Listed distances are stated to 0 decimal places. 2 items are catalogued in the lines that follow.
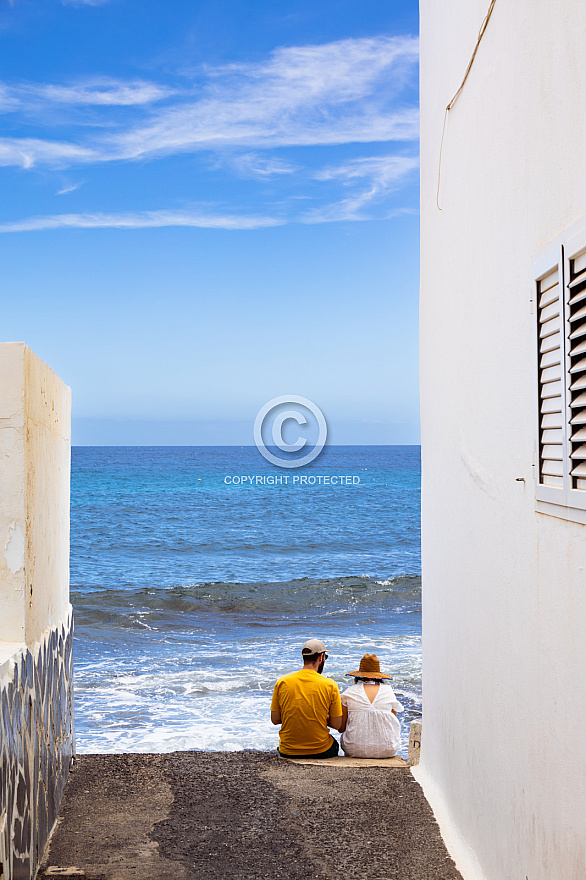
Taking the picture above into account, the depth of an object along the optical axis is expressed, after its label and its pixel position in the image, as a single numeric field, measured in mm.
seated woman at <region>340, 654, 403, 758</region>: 5465
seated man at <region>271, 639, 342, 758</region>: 5355
